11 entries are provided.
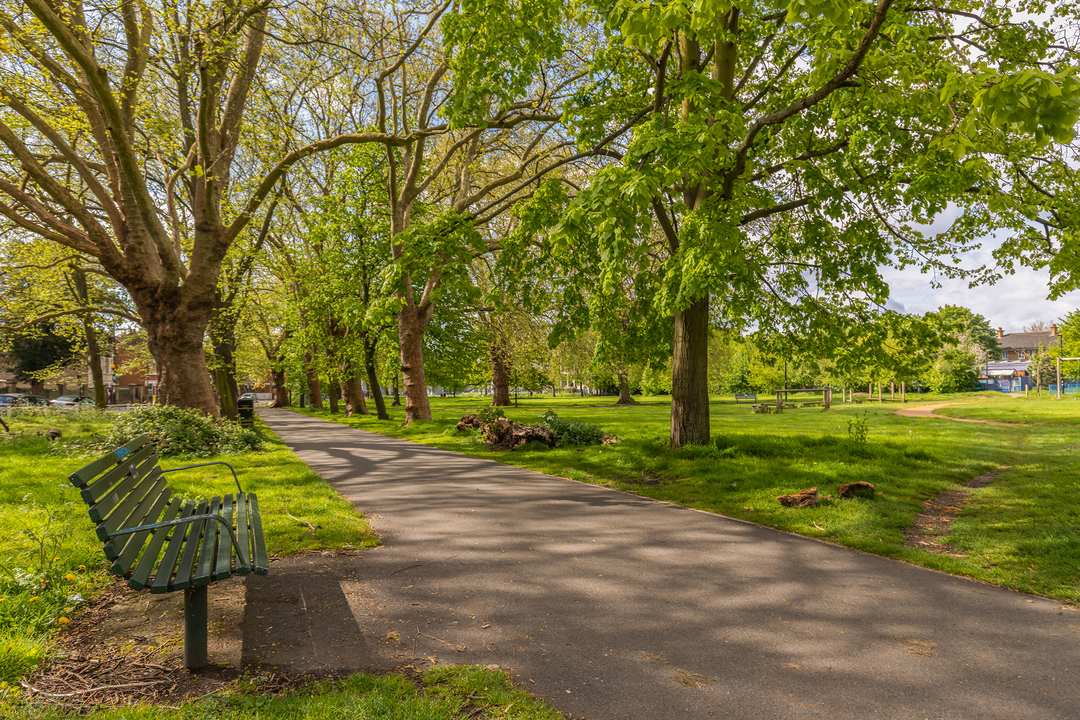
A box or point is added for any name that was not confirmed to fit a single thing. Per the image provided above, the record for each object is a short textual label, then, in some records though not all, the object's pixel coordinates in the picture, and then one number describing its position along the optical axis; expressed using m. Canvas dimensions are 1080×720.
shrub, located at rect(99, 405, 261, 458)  11.15
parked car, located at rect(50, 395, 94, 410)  26.62
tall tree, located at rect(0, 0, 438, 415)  9.90
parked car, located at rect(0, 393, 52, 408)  35.97
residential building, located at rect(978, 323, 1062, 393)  67.29
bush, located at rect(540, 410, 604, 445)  12.98
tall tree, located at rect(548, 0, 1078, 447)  4.82
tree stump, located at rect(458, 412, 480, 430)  15.80
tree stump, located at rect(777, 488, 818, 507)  7.06
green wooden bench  3.11
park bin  18.17
